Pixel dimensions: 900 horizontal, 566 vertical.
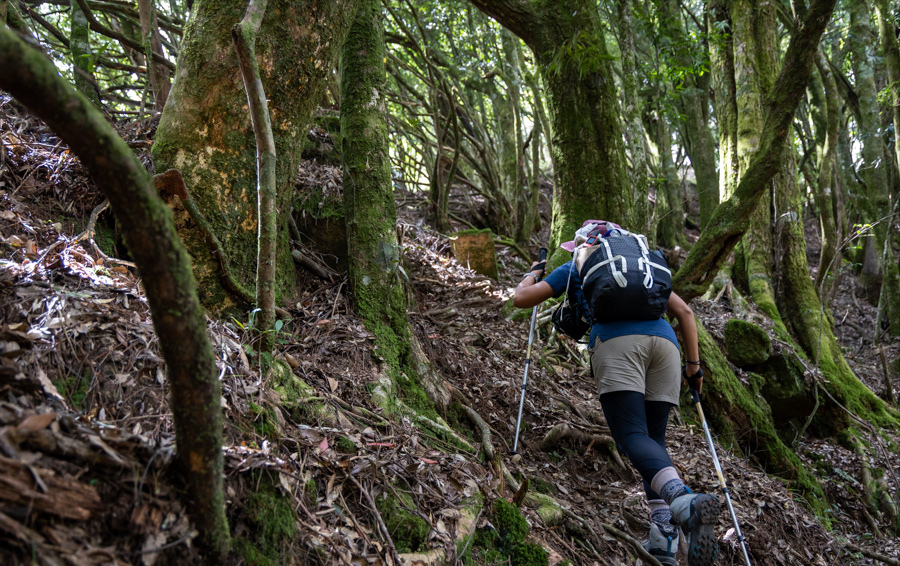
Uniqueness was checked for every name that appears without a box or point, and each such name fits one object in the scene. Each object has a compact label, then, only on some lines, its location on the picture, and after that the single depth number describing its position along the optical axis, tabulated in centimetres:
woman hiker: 330
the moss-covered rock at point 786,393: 695
